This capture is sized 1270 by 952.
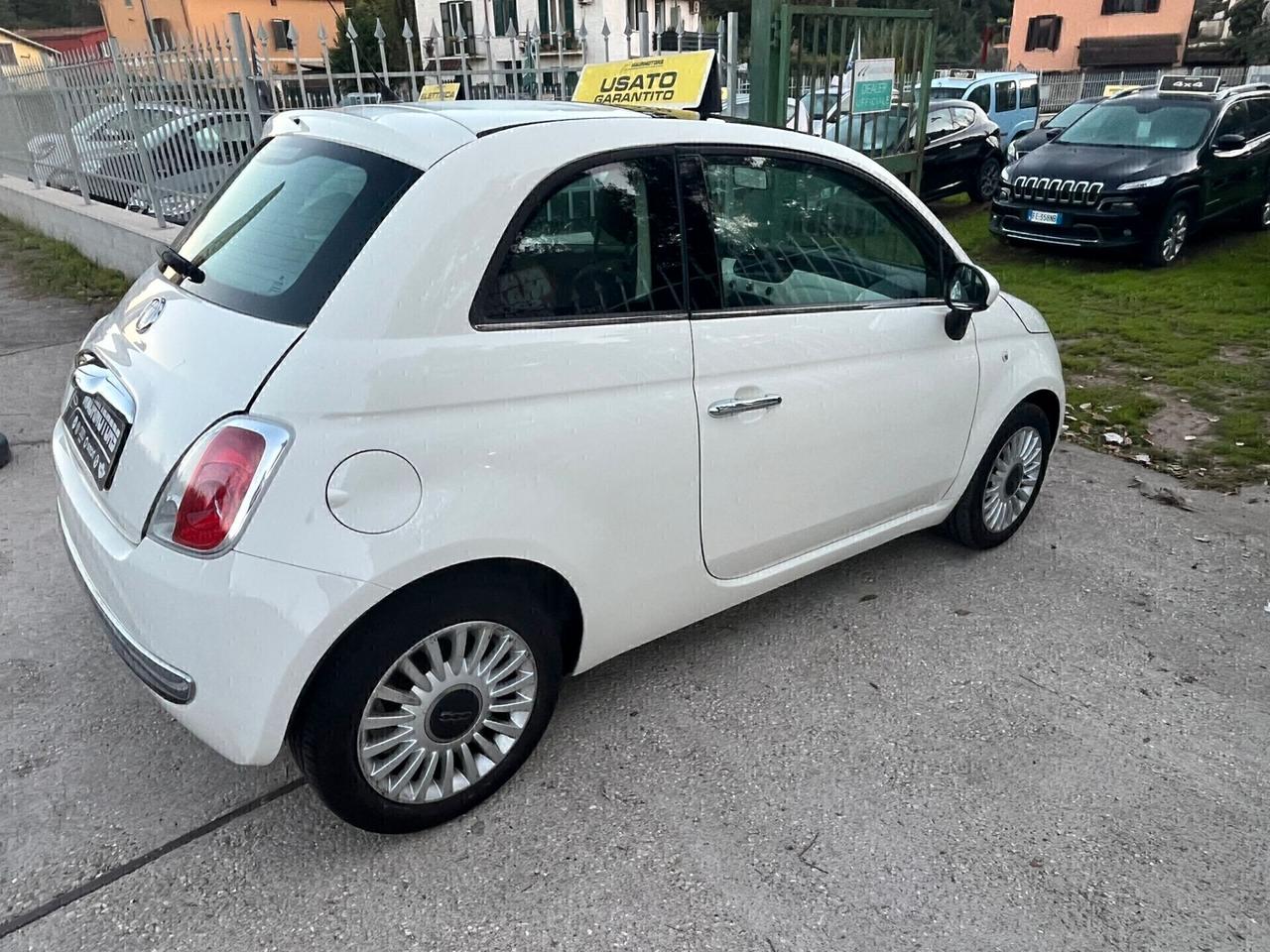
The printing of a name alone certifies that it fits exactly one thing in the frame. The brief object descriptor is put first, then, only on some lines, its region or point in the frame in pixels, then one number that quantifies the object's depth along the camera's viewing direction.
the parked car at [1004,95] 16.73
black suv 9.12
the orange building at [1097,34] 40.59
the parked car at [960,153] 12.95
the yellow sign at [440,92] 6.20
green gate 5.64
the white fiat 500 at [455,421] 2.00
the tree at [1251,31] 41.03
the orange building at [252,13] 38.66
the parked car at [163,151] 7.25
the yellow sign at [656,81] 4.75
